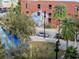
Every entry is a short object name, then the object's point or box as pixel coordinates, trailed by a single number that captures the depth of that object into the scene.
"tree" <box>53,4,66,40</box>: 26.98
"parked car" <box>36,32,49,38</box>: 25.37
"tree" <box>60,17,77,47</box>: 20.50
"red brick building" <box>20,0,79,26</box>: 28.19
